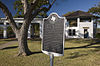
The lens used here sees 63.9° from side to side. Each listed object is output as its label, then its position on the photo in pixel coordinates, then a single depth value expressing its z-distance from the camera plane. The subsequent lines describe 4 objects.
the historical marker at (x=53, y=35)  2.60
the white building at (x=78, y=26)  23.72
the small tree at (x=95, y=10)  22.17
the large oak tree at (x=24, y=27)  6.39
